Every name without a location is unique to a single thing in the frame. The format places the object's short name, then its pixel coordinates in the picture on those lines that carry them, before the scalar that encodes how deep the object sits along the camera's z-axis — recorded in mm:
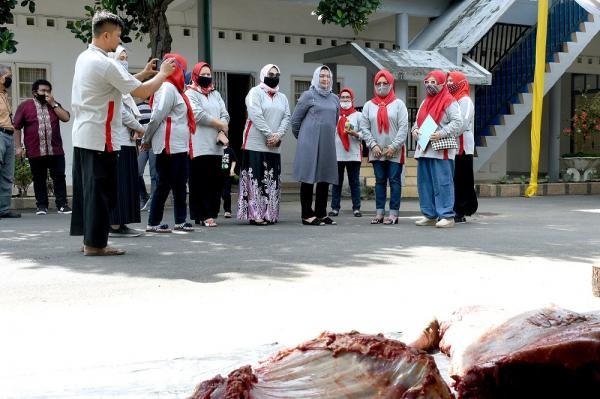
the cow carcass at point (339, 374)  1470
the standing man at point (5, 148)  10383
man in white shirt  6172
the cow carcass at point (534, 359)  1598
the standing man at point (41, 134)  10797
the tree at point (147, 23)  11788
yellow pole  12109
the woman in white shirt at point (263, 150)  9156
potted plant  17875
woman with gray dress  9273
